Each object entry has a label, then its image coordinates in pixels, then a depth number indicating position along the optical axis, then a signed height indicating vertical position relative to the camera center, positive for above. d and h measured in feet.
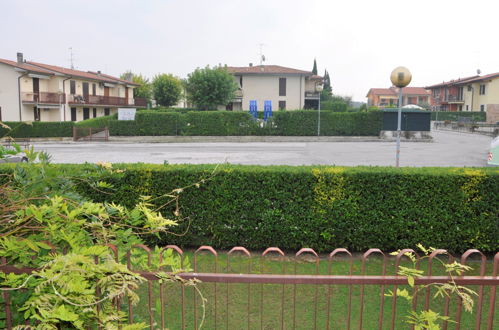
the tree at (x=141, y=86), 220.72 +18.35
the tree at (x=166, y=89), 192.65 +14.81
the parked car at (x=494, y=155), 48.26 -3.40
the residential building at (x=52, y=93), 133.80 +9.65
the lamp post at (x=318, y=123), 112.09 -0.07
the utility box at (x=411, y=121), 105.50 +0.71
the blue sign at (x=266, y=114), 118.22 +2.41
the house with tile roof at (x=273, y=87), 171.32 +14.24
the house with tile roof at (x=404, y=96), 337.93 +21.59
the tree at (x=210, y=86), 148.25 +12.29
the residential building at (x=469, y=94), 191.52 +14.83
